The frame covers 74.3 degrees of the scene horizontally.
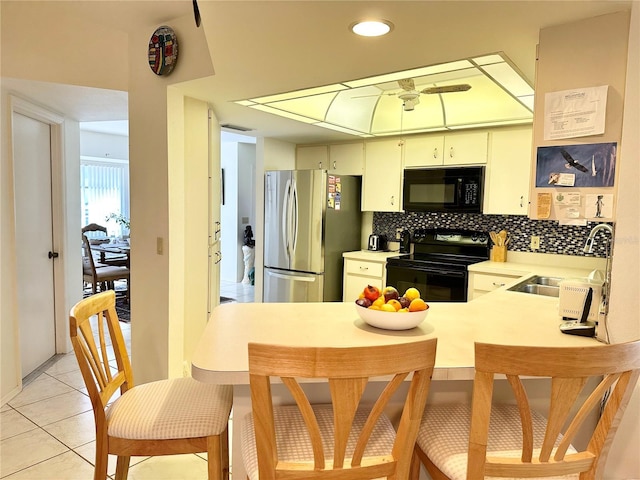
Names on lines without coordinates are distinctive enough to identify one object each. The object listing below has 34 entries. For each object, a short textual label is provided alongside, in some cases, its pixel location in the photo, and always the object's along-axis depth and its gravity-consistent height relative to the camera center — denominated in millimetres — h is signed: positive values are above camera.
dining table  5422 -582
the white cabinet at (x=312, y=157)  4699 +599
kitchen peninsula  1294 -462
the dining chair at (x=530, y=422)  966 -507
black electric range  3516 -439
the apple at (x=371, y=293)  1672 -325
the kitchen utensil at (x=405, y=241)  4368 -305
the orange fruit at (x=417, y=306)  1586 -353
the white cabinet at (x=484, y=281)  3291 -538
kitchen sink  2748 -480
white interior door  3082 -280
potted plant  7703 -254
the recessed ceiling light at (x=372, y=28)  1646 +733
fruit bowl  1561 -400
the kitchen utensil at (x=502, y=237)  3775 -206
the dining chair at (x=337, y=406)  913 -450
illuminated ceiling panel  2312 +805
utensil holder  3760 -353
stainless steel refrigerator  4199 -226
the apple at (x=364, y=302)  1626 -354
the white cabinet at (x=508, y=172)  3494 +353
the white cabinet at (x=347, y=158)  4457 +560
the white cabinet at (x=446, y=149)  3693 +580
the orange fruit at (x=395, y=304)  1589 -348
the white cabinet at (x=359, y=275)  4045 -633
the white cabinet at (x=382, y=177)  4215 +355
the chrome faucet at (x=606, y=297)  1562 -306
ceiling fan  2645 +787
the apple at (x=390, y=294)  1670 -331
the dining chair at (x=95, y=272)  4996 -815
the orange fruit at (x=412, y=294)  1651 -325
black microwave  3680 +212
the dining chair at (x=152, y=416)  1366 -698
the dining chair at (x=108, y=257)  5344 -683
